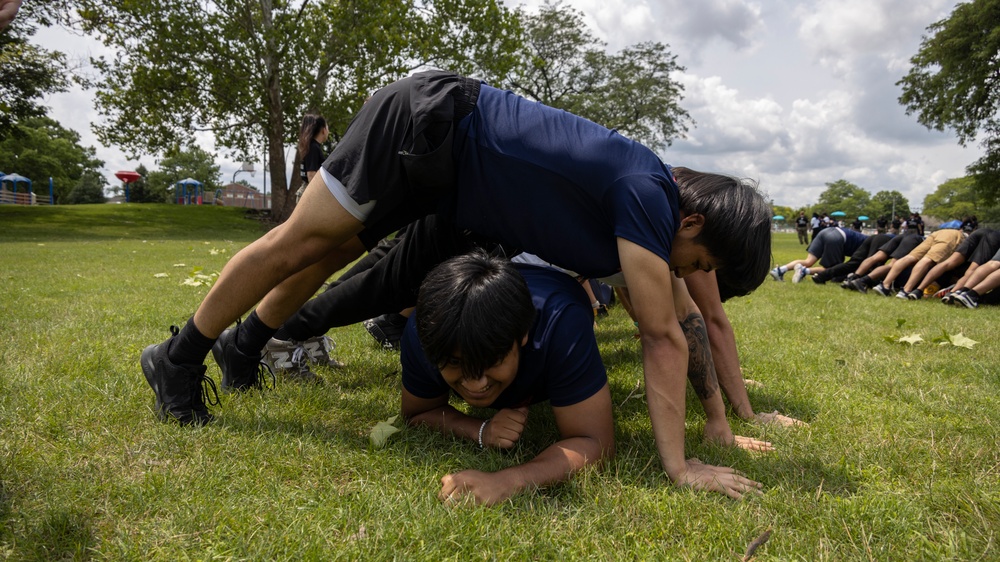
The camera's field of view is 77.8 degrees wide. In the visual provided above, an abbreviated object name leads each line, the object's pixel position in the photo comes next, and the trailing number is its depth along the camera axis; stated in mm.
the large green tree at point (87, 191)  74000
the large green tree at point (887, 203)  115912
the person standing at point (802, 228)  35625
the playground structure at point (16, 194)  50741
